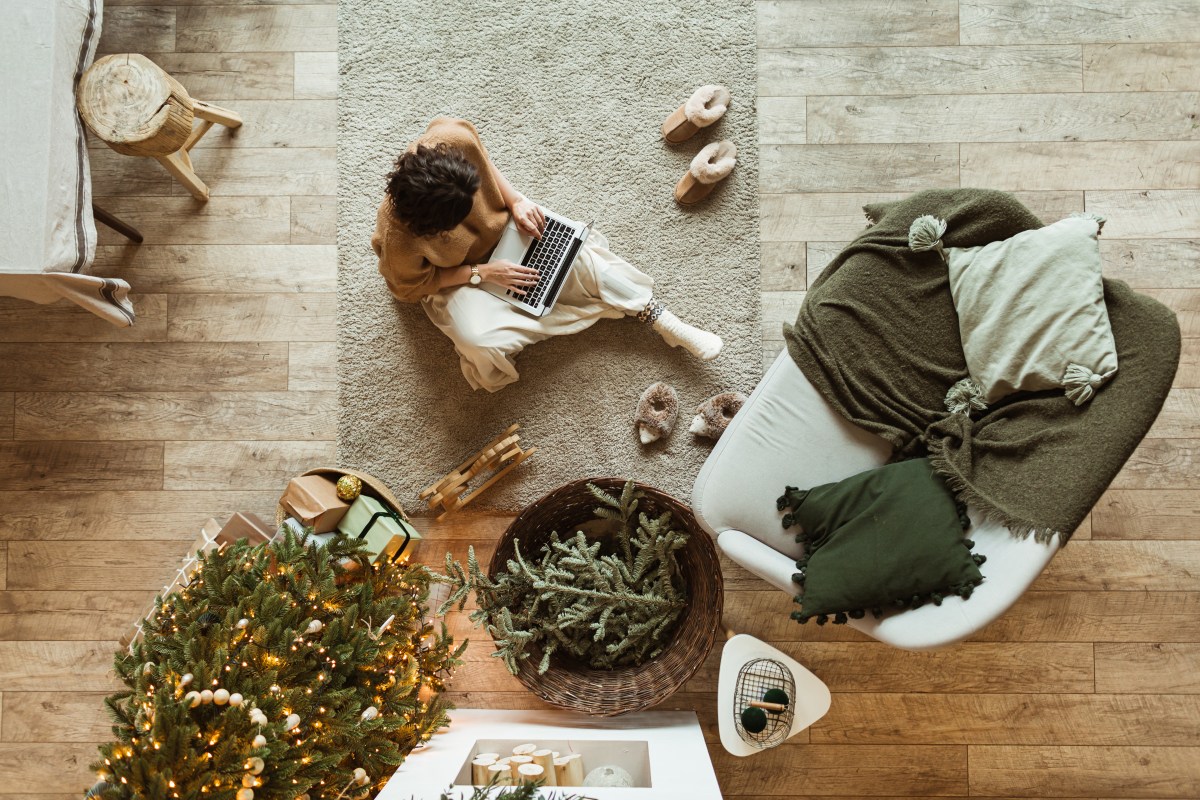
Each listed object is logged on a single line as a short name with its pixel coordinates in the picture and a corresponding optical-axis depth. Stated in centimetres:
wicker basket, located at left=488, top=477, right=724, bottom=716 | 189
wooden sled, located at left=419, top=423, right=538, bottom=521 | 214
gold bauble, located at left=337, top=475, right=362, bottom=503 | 195
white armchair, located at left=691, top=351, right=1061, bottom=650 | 186
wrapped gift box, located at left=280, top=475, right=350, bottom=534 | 193
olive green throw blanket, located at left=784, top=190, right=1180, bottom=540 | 162
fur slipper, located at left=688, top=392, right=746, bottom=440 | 214
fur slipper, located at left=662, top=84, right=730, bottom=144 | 215
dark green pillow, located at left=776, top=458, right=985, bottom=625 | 167
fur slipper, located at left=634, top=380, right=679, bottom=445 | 215
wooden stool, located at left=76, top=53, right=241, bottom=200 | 181
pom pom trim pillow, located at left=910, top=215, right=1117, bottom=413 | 166
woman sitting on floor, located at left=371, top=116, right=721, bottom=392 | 177
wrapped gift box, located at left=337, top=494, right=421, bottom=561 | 193
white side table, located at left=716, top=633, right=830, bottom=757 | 184
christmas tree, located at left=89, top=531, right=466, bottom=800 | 133
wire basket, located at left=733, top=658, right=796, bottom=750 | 185
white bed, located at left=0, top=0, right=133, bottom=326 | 166
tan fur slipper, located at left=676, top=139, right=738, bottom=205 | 215
